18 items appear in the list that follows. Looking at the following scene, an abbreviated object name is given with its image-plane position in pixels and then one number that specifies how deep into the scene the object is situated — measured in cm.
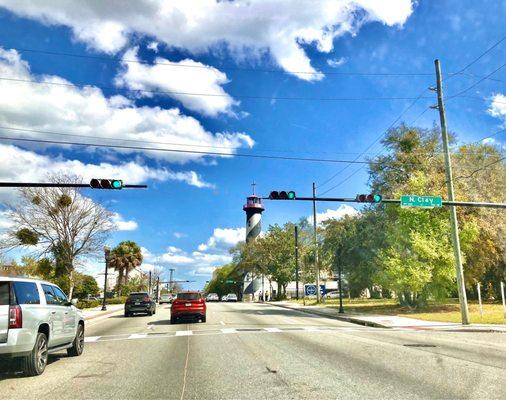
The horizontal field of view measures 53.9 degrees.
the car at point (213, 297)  8597
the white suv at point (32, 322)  899
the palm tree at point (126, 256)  7550
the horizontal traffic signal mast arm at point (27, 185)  1862
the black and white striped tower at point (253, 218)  10419
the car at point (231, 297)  8467
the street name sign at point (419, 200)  2294
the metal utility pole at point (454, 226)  2339
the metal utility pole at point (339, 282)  3340
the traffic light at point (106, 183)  1873
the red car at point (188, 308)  2573
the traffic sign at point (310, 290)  4606
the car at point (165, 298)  7568
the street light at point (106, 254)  4066
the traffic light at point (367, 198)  2226
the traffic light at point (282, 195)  2148
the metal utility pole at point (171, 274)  13640
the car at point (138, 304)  3403
